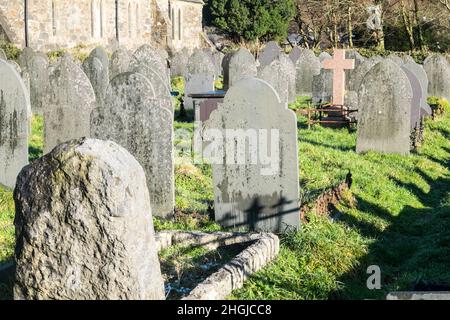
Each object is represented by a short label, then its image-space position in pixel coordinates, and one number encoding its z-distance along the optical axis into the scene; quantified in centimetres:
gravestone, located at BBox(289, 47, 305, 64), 2945
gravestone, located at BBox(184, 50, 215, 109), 1922
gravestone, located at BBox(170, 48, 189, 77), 2978
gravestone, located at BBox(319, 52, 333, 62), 2943
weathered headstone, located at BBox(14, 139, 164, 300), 466
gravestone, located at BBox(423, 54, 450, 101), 2292
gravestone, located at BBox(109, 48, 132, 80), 1970
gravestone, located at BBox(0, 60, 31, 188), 1025
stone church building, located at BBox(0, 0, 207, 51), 3180
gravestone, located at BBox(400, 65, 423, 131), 1540
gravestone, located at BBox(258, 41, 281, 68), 2949
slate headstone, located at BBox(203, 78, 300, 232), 842
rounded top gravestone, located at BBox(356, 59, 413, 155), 1352
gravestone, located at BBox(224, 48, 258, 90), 2073
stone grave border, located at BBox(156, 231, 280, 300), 589
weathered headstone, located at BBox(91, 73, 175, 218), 896
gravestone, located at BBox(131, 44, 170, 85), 1852
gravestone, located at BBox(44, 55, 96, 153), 1110
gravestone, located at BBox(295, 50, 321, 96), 2481
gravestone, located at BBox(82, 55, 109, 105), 1647
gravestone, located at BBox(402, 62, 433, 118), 1866
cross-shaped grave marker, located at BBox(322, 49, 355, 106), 1928
